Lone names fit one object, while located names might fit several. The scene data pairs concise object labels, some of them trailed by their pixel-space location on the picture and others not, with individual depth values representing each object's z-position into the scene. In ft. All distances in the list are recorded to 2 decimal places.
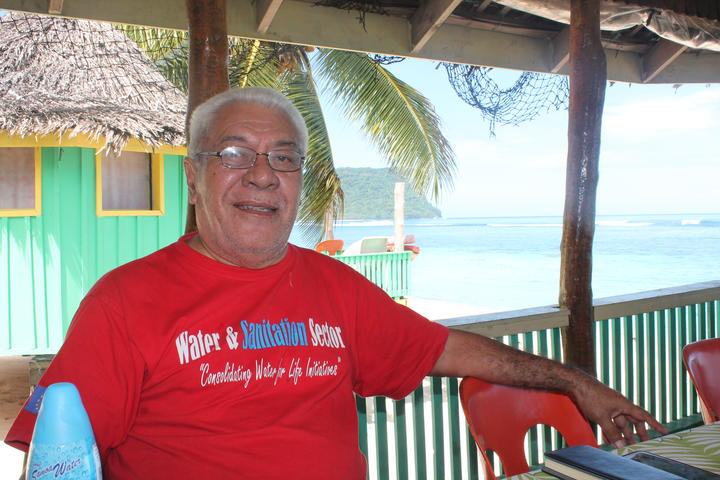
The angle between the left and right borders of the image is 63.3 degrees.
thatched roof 21.76
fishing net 17.15
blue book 3.70
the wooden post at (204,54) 8.91
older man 4.92
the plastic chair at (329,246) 46.60
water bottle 2.44
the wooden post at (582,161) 11.11
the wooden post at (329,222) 38.52
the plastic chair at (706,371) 7.34
